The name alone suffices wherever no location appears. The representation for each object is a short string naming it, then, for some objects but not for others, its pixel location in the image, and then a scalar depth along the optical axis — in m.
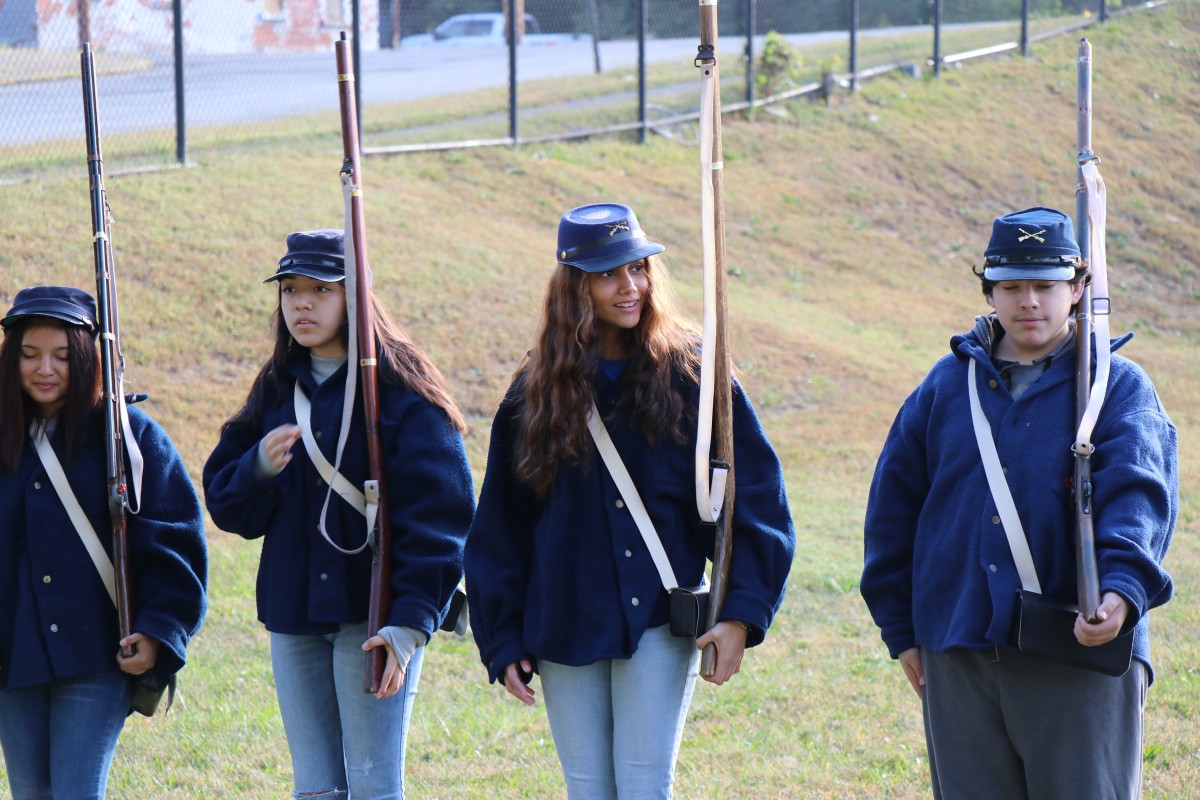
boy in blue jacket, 6.67
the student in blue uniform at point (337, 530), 7.61
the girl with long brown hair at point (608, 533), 7.00
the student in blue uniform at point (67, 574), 7.68
